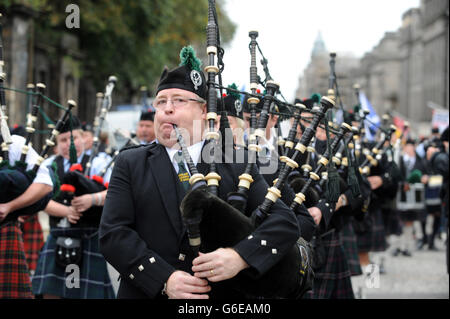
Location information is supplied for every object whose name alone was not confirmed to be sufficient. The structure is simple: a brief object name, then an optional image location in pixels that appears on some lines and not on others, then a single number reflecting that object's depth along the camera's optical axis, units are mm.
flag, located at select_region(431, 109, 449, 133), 11575
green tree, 13391
